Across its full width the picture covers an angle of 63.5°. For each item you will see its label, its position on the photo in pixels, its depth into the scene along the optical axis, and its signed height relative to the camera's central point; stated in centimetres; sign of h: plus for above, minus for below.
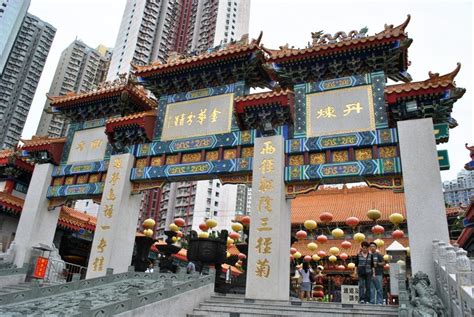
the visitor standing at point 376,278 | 998 +71
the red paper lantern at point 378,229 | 1906 +362
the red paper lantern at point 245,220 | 1798 +345
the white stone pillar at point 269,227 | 1141 +213
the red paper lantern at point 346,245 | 2198 +321
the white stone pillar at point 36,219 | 1620 +258
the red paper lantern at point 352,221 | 1780 +364
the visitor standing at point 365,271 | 1011 +85
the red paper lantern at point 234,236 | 2159 +317
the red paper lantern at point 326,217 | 1842 +387
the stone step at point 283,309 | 802 -18
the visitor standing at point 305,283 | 1491 +66
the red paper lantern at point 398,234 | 1809 +331
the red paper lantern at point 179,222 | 2030 +347
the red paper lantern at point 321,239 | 2086 +324
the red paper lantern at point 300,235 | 1994 +326
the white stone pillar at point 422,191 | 1037 +320
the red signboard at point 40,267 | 1405 +48
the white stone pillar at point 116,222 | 1425 +235
